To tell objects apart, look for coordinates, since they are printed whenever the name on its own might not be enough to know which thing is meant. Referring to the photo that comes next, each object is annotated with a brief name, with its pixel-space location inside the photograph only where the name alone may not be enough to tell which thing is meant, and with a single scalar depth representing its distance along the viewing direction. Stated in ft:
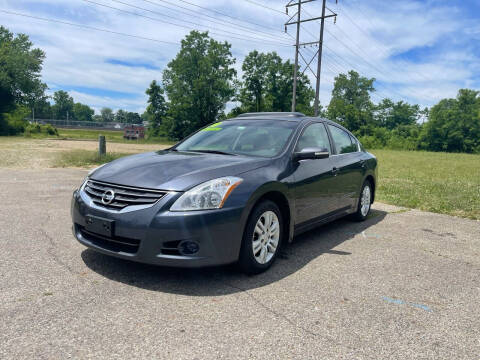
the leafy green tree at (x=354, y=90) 312.09
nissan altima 10.16
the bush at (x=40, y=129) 141.79
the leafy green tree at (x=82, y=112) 550.77
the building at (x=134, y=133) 214.20
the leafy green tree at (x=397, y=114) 317.01
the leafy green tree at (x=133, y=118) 553.64
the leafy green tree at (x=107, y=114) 636.07
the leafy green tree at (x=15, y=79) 144.05
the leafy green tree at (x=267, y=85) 202.18
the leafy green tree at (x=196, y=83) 191.42
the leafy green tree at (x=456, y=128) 203.72
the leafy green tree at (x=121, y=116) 558.97
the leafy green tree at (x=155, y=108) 200.34
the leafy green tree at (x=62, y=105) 499.10
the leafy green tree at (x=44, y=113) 417.47
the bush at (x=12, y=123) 137.90
